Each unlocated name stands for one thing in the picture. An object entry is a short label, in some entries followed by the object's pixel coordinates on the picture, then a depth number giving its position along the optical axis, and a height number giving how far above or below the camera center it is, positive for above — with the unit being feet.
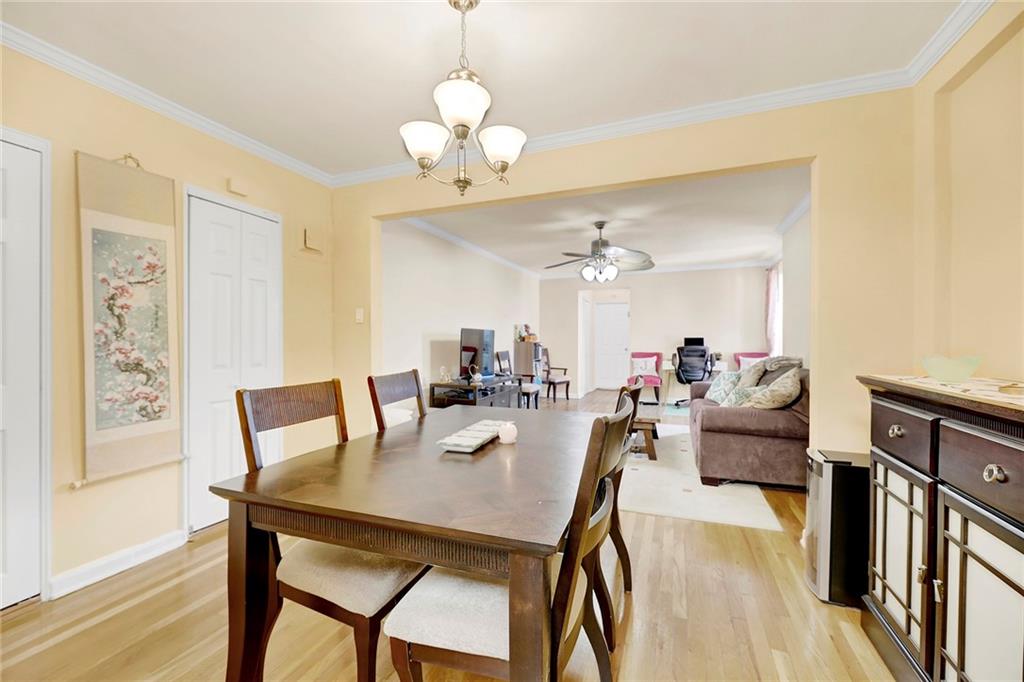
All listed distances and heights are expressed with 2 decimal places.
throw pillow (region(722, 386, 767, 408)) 12.02 -1.74
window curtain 21.07 +1.32
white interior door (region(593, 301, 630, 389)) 28.35 -0.52
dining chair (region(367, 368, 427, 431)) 6.30 -0.85
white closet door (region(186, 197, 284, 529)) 8.27 +0.08
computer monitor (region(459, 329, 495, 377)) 15.80 -0.51
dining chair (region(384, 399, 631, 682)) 3.09 -2.22
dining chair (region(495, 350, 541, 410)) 18.10 -2.16
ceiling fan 16.16 +3.09
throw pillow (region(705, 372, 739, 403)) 13.67 -1.69
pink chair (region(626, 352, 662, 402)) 23.85 -2.38
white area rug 9.01 -3.80
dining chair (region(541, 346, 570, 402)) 24.22 -2.52
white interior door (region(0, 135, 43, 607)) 5.87 -0.48
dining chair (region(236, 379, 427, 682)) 3.80 -2.29
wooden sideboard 3.13 -1.74
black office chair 21.79 -1.40
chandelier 5.07 +2.66
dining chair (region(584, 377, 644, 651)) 4.40 -2.63
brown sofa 10.31 -2.69
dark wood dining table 2.95 -1.38
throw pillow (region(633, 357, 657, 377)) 25.53 -1.83
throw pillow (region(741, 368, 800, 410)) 10.94 -1.50
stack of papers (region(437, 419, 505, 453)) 5.05 -1.29
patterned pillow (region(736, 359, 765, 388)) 13.55 -1.27
